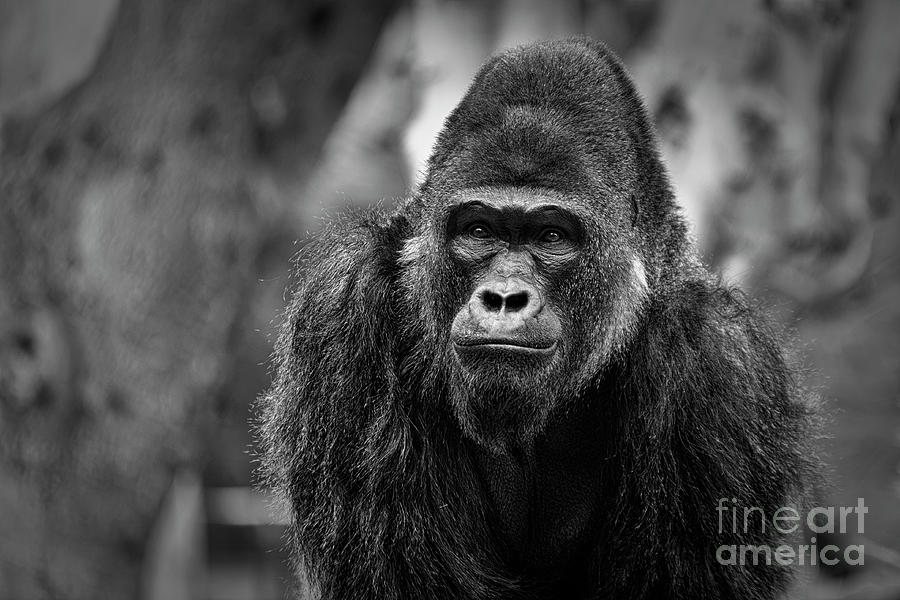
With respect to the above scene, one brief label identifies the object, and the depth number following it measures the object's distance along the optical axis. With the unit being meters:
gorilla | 9.62
